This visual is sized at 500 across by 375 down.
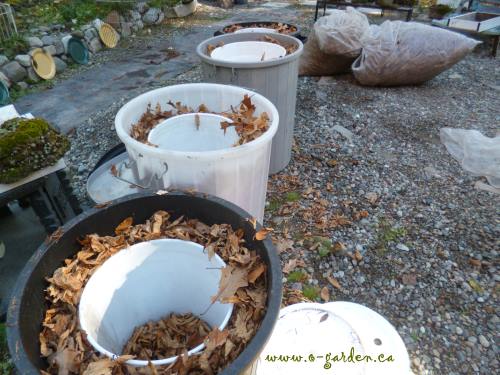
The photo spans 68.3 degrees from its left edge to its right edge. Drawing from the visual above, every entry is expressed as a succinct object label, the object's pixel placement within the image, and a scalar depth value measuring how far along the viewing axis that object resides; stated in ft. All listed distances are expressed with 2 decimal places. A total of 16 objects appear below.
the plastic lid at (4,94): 13.57
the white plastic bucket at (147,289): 3.93
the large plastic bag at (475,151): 9.41
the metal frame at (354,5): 18.59
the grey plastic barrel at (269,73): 7.55
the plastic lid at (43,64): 15.47
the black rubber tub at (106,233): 2.86
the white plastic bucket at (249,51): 8.64
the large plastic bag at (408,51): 13.15
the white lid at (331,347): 4.32
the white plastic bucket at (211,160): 4.58
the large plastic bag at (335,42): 13.51
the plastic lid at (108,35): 18.82
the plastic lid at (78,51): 17.20
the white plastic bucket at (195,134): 5.45
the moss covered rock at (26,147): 5.89
